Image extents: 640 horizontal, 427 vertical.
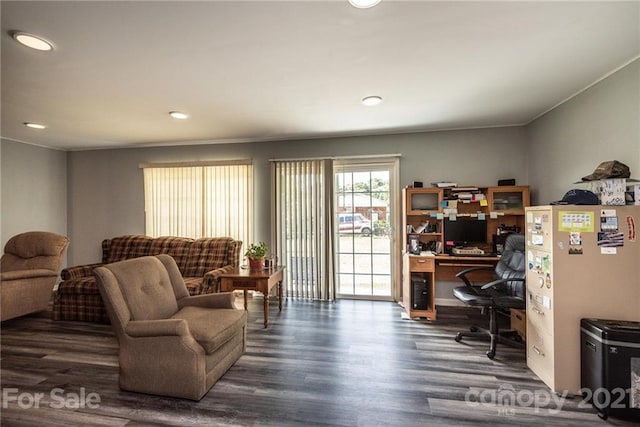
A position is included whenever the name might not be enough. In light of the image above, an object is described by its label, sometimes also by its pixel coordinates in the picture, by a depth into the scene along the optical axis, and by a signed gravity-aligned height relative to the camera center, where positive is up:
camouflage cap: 2.05 +0.30
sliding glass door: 4.25 -0.22
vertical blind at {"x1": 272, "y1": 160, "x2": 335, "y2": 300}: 4.29 -0.18
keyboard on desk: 3.60 -0.50
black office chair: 2.65 -0.83
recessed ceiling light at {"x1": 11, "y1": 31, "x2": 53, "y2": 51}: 1.79 +1.17
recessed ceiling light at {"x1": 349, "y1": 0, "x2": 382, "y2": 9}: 1.53 +1.16
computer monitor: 3.70 -0.25
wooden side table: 3.24 -0.79
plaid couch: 3.50 -0.71
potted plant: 3.56 -0.56
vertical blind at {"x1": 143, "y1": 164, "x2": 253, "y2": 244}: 4.53 +0.25
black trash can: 1.78 -1.03
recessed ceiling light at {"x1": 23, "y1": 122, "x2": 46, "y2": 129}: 3.62 +1.21
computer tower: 3.53 -1.04
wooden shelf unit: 3.54 -0.09
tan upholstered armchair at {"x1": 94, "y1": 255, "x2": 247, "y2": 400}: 1.97 -0.90
